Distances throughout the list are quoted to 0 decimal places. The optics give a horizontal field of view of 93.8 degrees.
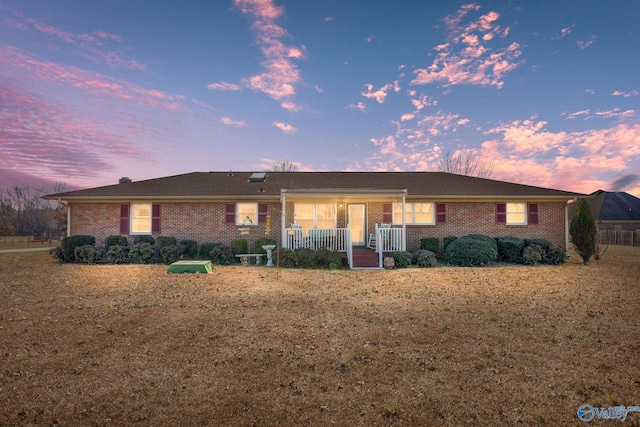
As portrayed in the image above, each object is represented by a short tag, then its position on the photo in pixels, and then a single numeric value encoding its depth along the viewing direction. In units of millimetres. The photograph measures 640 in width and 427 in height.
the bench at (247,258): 13945
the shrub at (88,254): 13906
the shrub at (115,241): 14992
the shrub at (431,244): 15242
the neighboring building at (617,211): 32531
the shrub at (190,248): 15164
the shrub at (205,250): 14711
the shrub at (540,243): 14412
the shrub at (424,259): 13141
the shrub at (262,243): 14588
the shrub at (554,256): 14078
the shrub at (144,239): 15201
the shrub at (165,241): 14922
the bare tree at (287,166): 42281
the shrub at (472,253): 13211
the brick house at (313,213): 15844
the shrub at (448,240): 15359
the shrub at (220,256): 14242
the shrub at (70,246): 14211
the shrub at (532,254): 13812
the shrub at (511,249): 14266
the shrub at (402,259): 13031
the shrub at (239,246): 14797
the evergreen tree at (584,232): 14078
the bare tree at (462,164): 35594
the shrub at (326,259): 12839
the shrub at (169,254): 13875
